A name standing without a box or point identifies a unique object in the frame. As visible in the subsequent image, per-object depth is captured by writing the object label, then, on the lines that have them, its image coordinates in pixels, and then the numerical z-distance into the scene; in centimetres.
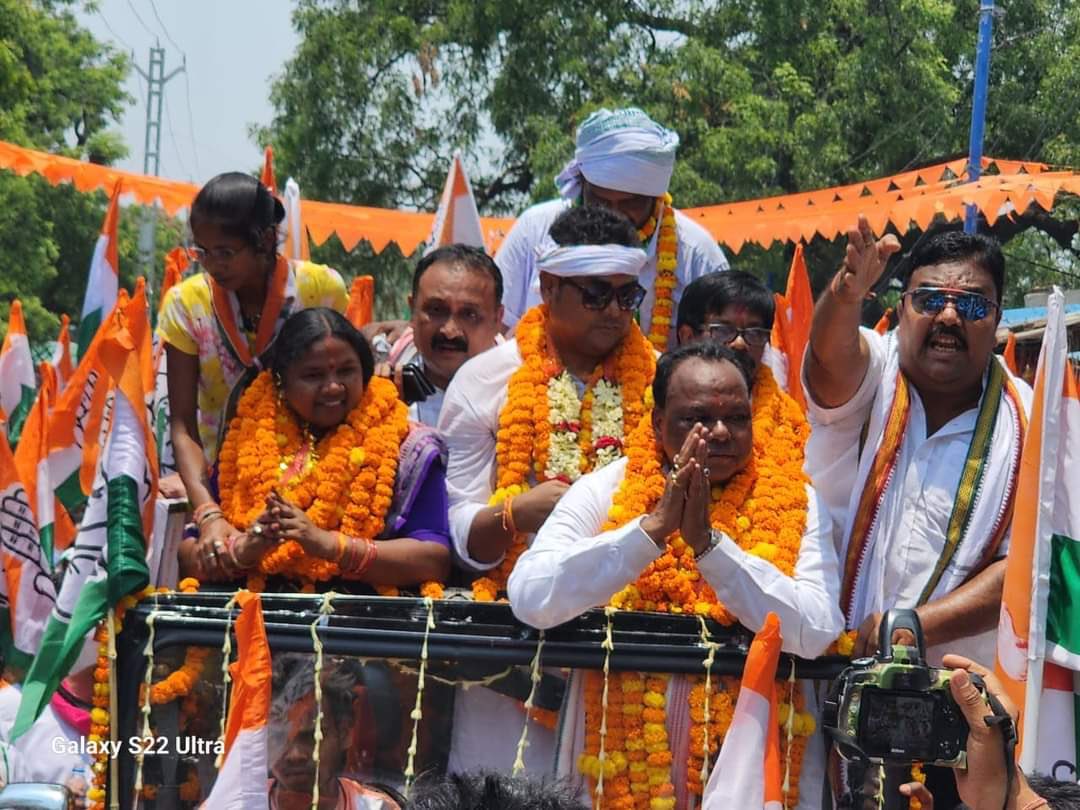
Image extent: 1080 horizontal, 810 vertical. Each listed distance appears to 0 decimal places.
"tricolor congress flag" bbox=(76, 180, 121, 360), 672
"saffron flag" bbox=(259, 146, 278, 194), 647
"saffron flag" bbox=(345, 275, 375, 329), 603
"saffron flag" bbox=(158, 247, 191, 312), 577
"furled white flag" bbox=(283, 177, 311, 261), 662
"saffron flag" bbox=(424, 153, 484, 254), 617
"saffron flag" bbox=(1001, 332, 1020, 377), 574
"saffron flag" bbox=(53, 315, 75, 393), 627
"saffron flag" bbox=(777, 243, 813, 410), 468
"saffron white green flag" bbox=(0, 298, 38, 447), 613
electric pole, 3044
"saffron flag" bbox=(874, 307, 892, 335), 614
